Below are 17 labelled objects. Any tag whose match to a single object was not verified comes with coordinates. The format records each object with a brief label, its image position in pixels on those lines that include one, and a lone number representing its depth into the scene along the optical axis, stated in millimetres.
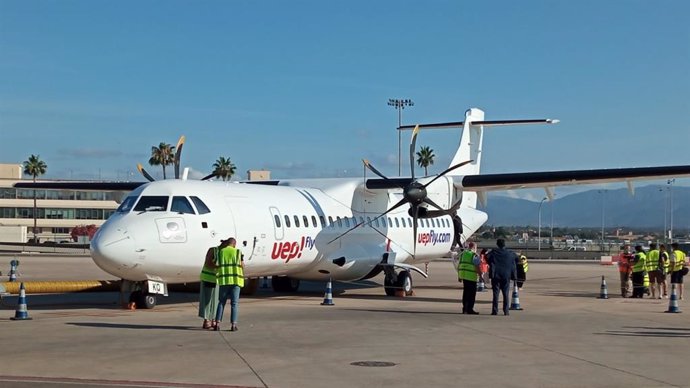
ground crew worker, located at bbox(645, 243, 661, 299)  23656
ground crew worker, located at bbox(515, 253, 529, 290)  26609
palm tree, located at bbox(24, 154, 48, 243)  99188
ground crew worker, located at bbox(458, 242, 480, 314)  18078
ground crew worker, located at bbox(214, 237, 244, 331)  14516
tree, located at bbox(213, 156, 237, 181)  94750
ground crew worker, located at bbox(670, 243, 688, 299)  21984
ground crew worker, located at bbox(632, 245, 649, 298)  23831
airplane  17406
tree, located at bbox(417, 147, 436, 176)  96938
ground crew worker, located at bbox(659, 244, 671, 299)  23328
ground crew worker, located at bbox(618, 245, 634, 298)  24438
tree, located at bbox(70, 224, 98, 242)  88112
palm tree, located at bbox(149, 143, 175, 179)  91875
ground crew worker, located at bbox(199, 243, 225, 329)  14766
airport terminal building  96500
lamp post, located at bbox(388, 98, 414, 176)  65688
